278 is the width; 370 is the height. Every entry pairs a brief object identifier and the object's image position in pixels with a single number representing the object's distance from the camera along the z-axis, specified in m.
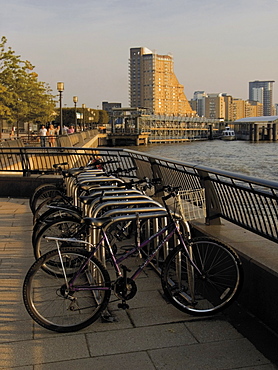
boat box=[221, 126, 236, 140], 138.41
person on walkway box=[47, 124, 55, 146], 33.59
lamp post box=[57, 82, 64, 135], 34.25
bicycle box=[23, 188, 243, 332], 4.03
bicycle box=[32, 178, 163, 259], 5.23
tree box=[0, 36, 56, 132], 35.64
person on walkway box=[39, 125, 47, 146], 29.70
